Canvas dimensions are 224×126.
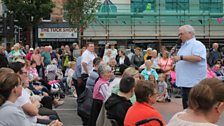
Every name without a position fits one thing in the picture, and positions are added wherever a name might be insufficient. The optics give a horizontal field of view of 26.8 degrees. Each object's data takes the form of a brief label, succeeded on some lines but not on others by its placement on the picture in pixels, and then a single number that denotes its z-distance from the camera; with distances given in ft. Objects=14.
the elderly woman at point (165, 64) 55.26
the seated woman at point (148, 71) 47.27
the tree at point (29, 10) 118.01
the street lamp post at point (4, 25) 59.06
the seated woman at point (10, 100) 16.39
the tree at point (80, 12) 112.78
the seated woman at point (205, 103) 10.53
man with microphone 24.08
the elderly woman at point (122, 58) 58.90
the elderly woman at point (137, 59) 60.64
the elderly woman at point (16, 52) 59.70
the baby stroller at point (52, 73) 49.15
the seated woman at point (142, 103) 17.15
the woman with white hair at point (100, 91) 27.37
